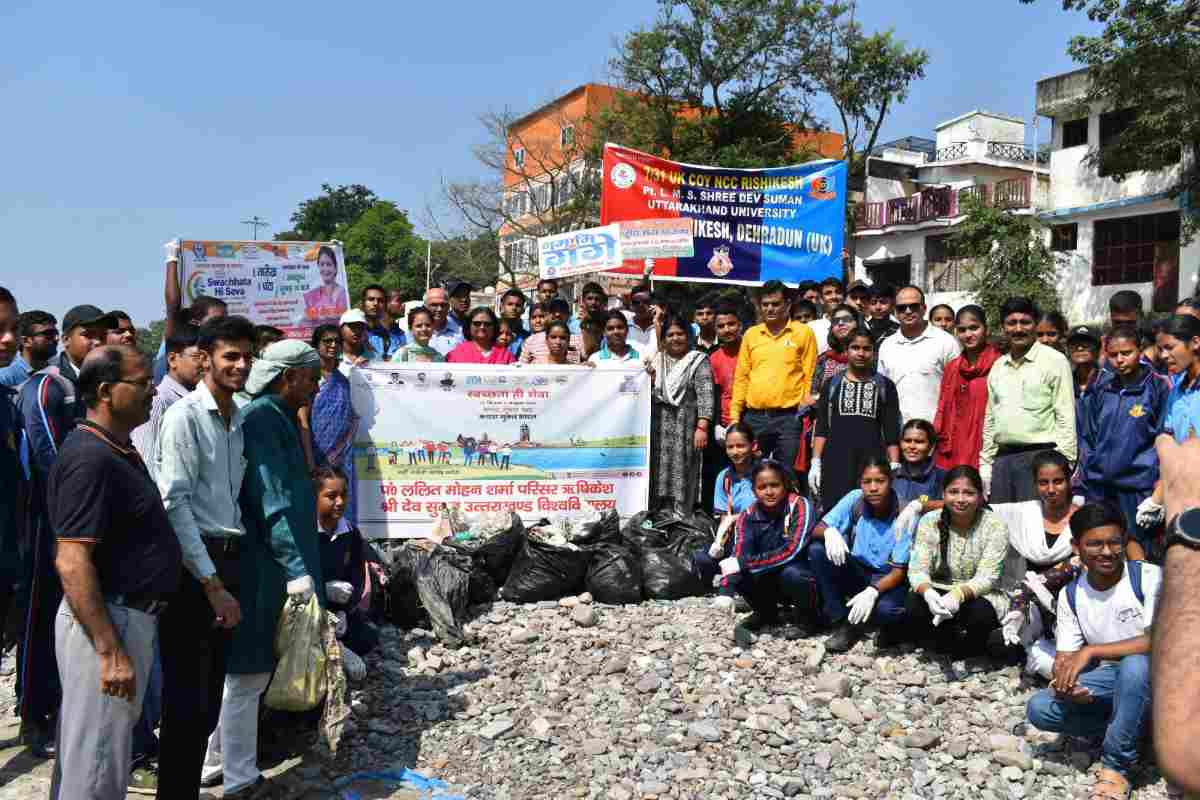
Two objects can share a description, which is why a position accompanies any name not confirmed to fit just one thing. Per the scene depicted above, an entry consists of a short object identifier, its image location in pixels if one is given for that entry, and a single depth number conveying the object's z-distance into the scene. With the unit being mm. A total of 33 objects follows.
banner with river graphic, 7367
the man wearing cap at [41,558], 4652
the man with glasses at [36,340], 5730
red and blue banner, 10297
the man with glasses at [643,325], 8461
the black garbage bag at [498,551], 6730
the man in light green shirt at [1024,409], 6105
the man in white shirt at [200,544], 3617
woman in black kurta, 6477
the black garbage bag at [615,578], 6617
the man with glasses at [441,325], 8430
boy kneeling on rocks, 4305
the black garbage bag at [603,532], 6926
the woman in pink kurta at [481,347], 7941
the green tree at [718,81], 29297
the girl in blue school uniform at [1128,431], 5809
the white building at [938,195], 31922
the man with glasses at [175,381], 4711
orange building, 33000
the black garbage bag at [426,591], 6109
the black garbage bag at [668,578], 6719
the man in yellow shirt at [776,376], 7105
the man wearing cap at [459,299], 9148
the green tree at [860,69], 29438
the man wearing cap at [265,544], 3982
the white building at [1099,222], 23953
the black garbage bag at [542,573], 6613
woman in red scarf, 6648
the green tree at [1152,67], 16094
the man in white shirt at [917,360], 6949
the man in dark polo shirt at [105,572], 3025
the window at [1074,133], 26109
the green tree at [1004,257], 24203
